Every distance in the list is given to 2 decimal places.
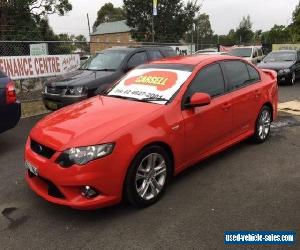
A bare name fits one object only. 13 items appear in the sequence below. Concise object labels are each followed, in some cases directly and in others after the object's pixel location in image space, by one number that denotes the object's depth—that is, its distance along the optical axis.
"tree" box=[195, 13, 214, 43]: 65.55
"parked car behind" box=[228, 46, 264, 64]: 12.91
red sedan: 2.68
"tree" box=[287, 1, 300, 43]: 24.00
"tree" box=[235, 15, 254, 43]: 48.12
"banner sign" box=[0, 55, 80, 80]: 7.37
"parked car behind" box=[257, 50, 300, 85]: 10.03
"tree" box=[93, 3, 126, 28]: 70.78
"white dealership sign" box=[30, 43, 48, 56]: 8.72
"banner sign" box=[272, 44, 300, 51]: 18.17
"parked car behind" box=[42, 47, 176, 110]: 5.81
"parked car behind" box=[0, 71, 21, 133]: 4.36
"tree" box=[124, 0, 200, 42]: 30.47
